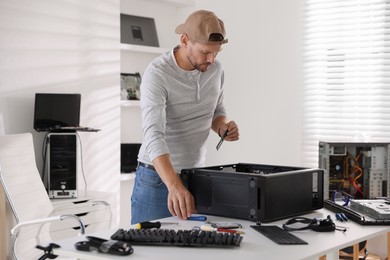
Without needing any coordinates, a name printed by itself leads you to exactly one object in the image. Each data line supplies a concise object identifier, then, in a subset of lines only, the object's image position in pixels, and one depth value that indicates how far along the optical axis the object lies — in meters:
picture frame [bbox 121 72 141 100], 4.73
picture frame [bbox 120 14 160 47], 4.78
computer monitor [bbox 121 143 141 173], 4.68
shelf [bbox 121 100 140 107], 4.62
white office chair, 3.18
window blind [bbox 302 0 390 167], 4.22
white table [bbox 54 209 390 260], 1.72
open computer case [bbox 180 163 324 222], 2.18
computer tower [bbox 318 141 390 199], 3.05
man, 2.35
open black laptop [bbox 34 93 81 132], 3.83
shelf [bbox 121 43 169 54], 4.61
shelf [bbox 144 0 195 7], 4.99
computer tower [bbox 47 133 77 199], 3.78
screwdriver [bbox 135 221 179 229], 2.02
